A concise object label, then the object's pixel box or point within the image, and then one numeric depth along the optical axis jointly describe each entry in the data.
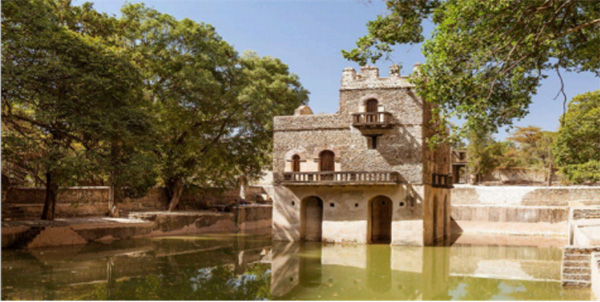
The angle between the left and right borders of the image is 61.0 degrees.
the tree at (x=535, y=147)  46.86
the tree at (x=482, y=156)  46.66
